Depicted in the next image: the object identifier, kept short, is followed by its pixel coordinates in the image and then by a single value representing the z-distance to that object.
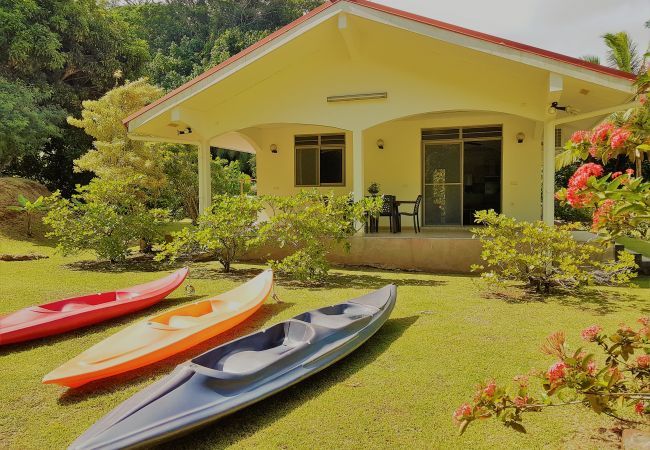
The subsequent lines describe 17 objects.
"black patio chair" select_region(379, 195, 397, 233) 10.99
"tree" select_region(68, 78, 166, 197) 14.00
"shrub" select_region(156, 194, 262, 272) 8.55
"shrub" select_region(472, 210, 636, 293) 6.75
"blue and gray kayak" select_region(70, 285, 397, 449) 2.79
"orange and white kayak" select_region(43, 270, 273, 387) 3.72
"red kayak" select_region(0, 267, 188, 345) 4.98
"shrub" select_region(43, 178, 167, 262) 9.77
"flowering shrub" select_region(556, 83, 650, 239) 2.19
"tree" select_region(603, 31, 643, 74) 20.49
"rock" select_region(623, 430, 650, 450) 2.81
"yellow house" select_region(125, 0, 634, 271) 8.59
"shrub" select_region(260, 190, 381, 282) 7.93
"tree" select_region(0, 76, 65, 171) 13.38
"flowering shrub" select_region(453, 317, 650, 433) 2.30
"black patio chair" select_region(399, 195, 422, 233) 10.84
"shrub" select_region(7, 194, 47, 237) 12.75
